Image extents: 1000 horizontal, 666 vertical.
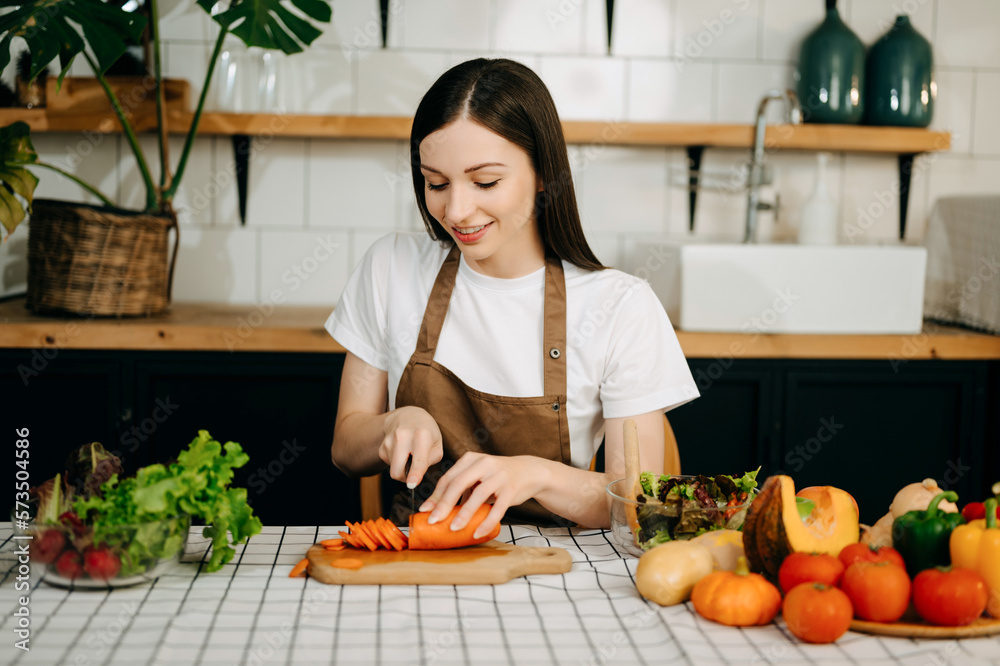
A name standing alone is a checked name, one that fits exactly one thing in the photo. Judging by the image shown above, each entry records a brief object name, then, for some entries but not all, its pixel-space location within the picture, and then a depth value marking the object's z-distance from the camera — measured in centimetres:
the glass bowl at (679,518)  97
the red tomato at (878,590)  80
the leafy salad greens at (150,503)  84
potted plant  175
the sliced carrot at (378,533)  97
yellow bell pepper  81
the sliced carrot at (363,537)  97
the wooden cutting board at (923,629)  79
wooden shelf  225
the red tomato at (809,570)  82
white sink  206
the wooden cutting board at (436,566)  91
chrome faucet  233
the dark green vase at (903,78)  238
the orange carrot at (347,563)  91
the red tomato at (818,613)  77
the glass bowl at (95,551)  84
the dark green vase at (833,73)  238
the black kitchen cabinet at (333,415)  202
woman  128
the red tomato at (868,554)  83
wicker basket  196
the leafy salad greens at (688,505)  97
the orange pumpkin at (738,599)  82
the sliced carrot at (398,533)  98
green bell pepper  85
